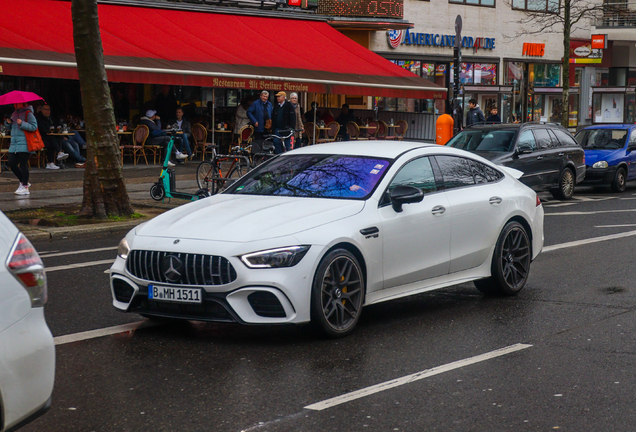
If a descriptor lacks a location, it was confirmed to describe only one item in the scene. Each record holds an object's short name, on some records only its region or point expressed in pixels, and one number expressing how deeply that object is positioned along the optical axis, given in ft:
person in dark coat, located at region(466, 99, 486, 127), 78.59
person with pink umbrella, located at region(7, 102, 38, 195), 53.26
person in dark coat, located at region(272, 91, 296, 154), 68.69
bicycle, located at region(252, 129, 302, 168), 59.00
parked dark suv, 56.29
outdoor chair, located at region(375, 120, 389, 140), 99.76
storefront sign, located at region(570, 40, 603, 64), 128.47
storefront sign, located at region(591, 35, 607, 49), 130.52
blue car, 67.72
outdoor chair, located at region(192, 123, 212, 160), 82.99
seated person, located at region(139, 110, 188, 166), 73.78
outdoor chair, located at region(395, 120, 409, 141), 103.82
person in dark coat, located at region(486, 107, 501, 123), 82.07
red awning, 67.21
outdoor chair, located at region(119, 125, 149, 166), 75.51
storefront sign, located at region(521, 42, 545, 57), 128.77
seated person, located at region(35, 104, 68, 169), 67.87
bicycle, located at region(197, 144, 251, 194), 53.57
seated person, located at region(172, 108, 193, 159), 77.23
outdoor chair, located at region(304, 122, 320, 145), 90.02
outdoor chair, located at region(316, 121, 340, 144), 91.25
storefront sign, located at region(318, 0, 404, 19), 100.01
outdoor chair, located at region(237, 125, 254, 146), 78.84
